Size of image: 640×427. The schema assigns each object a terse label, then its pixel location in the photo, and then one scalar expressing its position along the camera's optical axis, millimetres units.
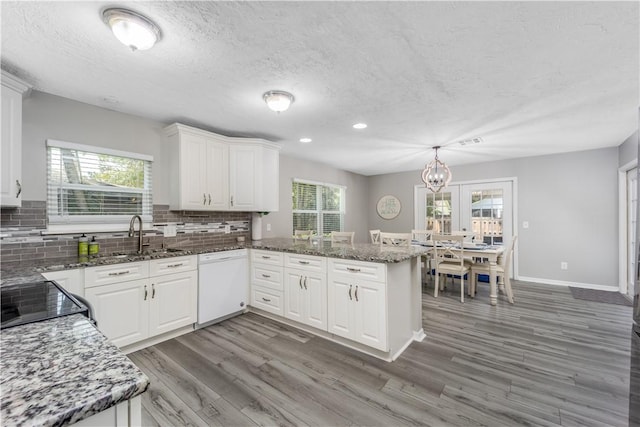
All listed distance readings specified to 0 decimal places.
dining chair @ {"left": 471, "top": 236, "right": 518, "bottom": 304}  3770
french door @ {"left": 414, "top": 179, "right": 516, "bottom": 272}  5297
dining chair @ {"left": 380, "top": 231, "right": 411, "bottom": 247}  3779
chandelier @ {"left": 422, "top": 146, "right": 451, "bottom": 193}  4391
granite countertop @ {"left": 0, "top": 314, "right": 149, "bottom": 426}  530
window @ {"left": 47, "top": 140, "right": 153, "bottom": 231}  2516
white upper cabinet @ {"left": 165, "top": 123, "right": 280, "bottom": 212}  3143
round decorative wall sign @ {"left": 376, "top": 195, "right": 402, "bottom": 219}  6633
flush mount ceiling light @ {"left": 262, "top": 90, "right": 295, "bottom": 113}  2436
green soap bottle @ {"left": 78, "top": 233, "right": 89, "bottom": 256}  2551
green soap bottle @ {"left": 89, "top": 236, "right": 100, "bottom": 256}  2598
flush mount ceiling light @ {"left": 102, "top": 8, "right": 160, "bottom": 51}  1477
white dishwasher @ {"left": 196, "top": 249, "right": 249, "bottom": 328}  2986
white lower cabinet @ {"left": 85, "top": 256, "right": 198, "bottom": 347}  2314
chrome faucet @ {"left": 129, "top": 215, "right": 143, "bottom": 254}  2832
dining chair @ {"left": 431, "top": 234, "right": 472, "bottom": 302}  3822
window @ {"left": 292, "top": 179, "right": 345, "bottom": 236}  5211
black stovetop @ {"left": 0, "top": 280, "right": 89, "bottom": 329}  1031
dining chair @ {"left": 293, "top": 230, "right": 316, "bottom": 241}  4510
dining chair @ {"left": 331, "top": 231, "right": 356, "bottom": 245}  3840
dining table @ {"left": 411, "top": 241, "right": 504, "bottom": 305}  3744
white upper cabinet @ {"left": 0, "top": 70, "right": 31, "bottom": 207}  1987
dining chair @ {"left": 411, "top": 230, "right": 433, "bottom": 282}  4744
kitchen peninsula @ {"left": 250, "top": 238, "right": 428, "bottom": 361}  2369
